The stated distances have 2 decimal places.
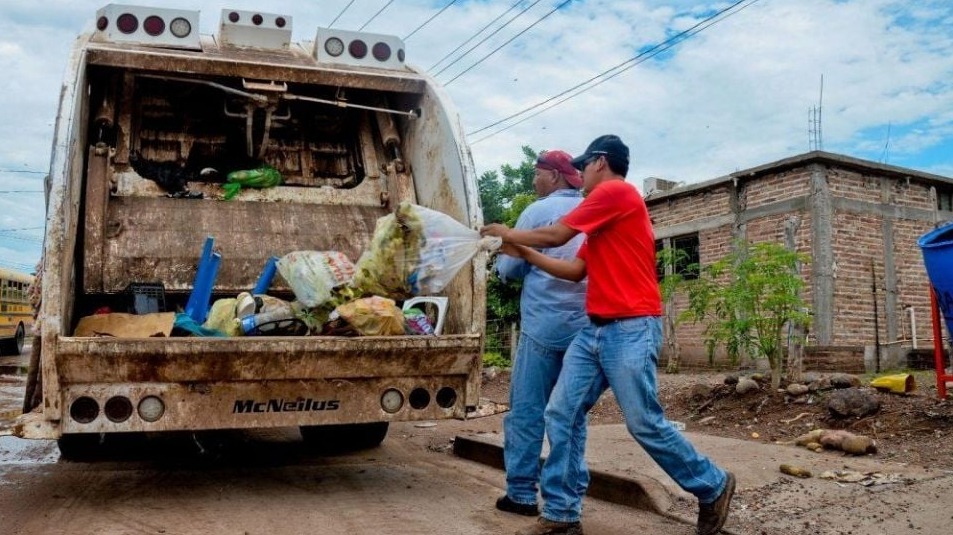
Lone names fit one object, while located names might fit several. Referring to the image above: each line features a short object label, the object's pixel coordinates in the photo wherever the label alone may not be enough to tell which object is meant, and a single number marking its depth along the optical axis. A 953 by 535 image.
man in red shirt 3.16
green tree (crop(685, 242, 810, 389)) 6.66
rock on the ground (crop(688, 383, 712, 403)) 7.41
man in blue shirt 3.65
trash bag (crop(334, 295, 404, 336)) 3.92
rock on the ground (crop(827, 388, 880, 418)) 5.83
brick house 12.10
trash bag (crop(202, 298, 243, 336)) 4.00
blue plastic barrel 5.24
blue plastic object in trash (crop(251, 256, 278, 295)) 4.43
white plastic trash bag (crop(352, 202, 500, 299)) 3.85
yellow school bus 20.06
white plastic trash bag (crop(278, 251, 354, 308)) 4.05
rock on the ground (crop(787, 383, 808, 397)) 6.71
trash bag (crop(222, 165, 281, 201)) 5.20
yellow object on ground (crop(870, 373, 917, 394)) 6.43
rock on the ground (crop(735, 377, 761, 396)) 7.10
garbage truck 3.64
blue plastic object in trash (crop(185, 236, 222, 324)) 4.23
